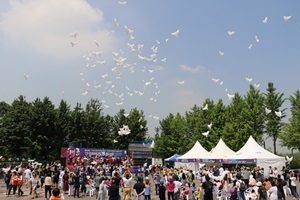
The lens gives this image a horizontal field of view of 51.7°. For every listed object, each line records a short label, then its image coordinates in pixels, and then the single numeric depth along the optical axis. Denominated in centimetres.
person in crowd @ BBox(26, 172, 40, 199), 1834
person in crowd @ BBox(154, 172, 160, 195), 2005
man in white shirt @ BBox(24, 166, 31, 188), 2138
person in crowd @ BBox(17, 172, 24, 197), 1921
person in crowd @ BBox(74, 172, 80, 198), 1923
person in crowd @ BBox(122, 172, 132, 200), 1387
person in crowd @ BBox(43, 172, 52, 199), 1727
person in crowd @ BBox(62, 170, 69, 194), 2089
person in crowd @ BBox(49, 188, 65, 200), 871
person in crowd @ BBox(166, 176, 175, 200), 1502
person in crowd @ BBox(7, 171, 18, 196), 1905
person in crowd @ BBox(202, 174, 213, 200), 1224
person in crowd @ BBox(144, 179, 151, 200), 1559
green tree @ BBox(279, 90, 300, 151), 4444
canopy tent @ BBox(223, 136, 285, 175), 2869
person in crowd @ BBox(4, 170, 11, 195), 2053
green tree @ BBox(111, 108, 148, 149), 6694
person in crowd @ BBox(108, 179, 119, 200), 1212
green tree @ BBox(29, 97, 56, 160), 5163
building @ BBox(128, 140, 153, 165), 4791
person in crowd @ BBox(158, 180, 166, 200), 1480
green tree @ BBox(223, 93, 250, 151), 4788
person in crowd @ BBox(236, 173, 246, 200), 1332
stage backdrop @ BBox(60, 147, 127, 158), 4066
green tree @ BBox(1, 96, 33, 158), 5178
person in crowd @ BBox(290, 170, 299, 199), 1793
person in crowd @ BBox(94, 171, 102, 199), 1719
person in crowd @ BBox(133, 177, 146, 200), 1354
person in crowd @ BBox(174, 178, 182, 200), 1529
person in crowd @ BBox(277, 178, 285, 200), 1357
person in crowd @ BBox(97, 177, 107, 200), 1565
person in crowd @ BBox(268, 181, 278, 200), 1255
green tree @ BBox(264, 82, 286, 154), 4752
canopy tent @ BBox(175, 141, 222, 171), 3331
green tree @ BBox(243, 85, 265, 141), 4788
